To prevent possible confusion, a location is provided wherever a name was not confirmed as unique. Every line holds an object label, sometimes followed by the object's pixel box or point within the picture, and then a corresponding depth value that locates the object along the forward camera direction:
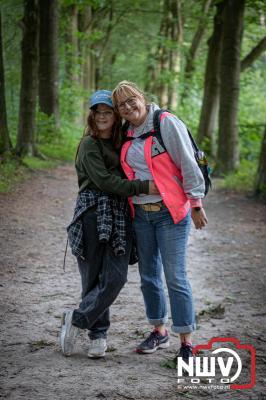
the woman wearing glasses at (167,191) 4.32
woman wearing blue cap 4.41
